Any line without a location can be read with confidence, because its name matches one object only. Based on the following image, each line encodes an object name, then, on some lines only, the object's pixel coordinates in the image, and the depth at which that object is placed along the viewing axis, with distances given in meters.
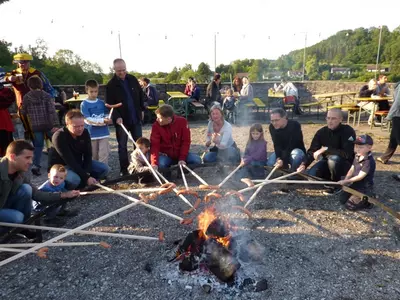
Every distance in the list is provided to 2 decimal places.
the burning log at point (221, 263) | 3.08
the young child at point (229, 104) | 12.45
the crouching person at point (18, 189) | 3.52
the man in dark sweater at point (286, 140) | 5.43
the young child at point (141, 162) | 5.66
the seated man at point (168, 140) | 5.50
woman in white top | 6.15
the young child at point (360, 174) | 4.55
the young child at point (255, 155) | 5.69
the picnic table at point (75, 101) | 10.80
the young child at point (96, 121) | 5.86
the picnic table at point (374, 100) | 10.11
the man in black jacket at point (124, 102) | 6.00
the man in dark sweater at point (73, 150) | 4.75
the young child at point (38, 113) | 6.16
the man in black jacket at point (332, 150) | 5.12
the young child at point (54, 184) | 4.30
